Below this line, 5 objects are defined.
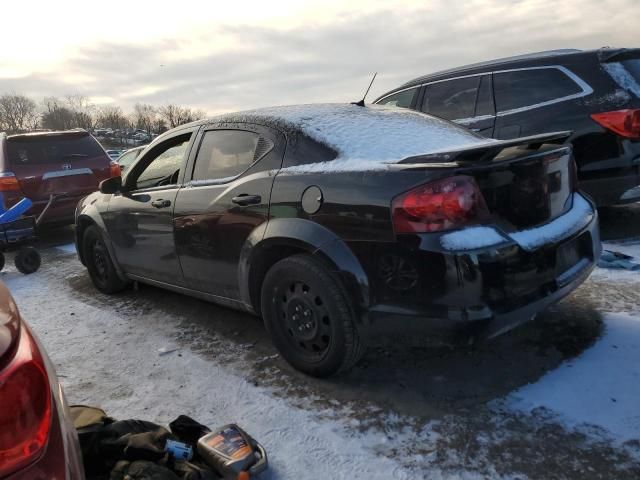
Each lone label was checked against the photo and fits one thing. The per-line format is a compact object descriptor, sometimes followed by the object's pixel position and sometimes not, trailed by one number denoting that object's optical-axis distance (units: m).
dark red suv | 7.09
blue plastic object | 5.84
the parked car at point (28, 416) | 1.15
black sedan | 2.41
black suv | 4.70
